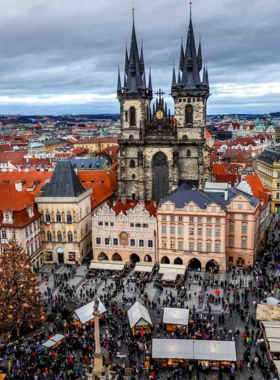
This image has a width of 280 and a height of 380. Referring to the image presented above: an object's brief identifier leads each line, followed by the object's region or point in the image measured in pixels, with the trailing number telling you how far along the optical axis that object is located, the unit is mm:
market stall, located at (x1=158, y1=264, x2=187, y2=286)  60625
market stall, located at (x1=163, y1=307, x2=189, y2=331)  46594
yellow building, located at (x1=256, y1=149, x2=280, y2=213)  101625
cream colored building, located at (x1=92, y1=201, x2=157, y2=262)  68062
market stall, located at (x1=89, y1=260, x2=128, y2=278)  64938
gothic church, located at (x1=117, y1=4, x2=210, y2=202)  82500
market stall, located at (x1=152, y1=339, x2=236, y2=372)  39875
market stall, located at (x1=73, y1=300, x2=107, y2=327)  47812
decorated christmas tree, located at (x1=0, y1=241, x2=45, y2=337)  46031
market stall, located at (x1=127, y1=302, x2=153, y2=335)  46188
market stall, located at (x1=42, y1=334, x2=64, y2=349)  43375
